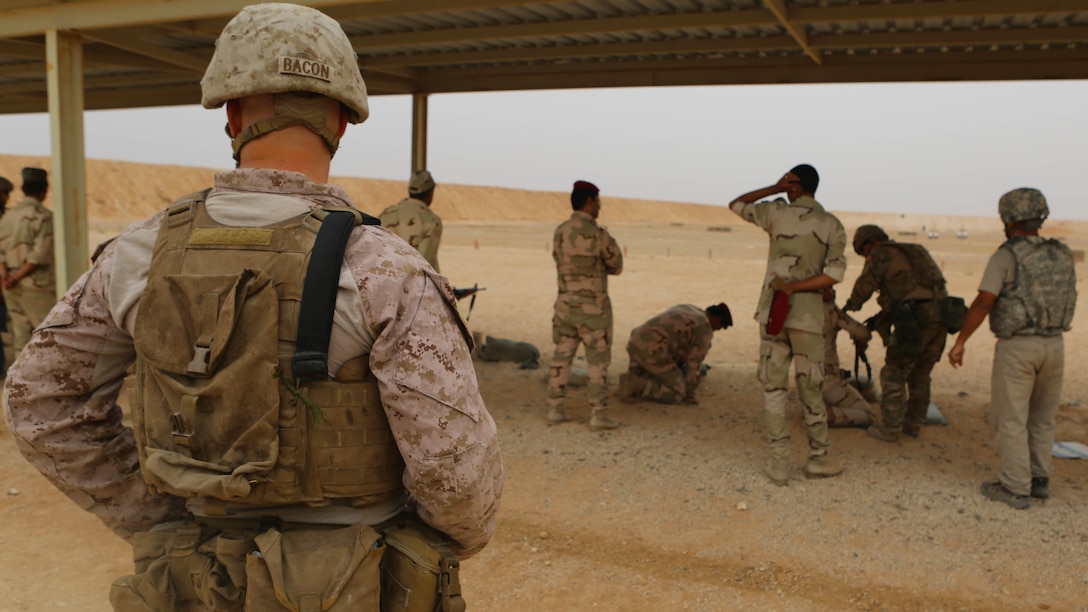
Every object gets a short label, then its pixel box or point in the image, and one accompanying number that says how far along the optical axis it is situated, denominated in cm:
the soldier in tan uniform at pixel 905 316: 596
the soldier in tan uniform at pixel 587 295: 632
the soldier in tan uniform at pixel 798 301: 506
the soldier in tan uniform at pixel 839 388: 640
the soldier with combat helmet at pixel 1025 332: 470
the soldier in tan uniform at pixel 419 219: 662
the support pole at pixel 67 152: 552
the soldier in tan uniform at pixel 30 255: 651
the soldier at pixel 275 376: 144
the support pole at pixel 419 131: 861
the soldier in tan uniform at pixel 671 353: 709
